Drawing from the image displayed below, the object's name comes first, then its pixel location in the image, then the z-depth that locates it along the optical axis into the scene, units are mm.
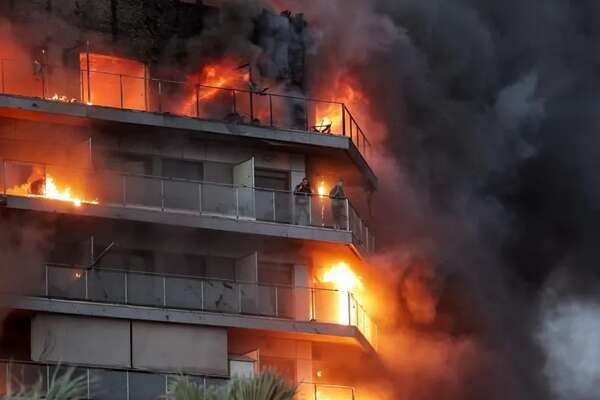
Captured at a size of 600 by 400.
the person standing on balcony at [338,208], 79062
